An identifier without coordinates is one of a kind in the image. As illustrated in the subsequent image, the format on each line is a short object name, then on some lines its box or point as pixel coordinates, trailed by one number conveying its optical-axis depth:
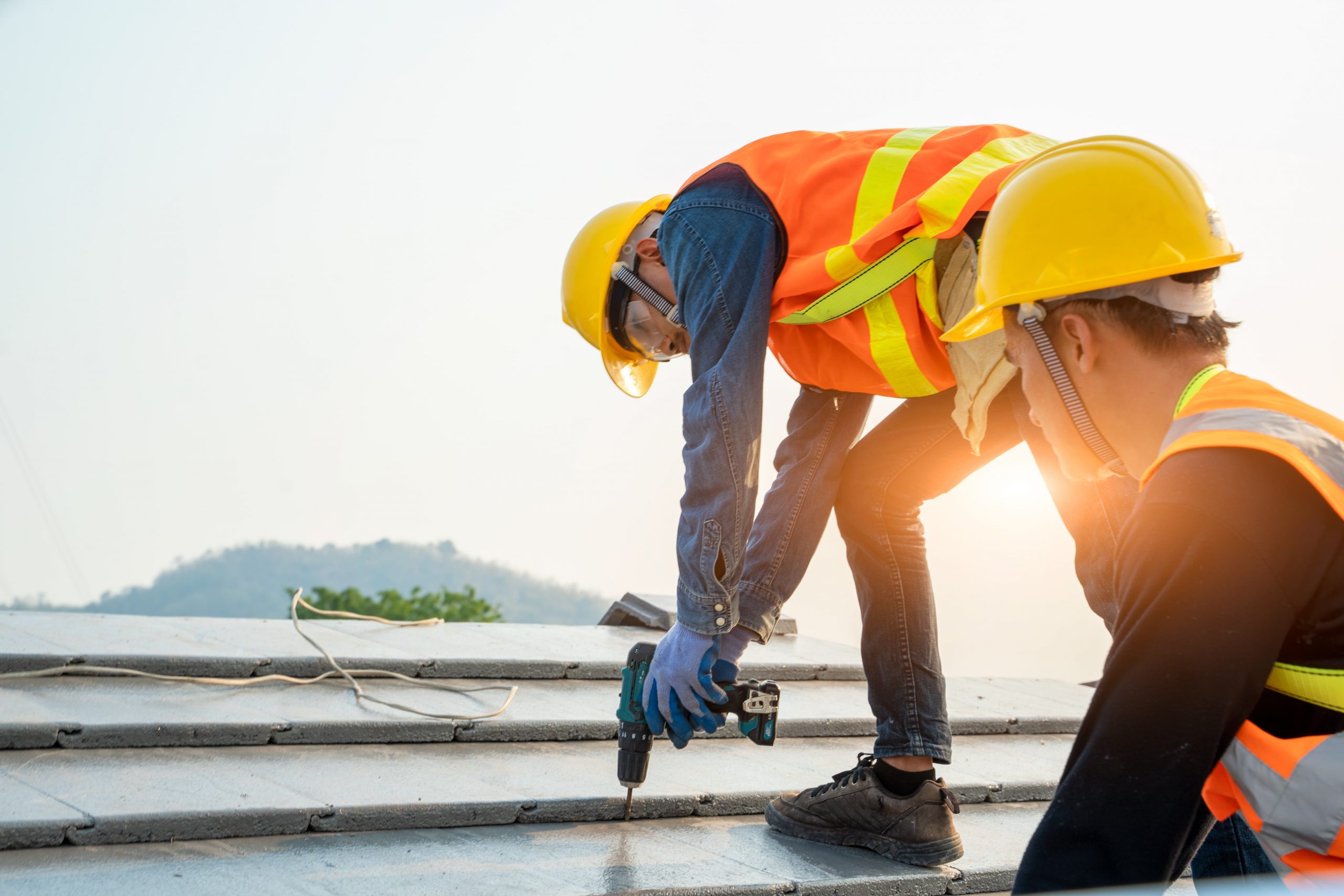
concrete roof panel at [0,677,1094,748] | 2.86
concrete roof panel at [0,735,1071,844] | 2.43
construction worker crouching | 1.10
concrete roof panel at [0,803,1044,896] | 2.18
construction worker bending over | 2.39
